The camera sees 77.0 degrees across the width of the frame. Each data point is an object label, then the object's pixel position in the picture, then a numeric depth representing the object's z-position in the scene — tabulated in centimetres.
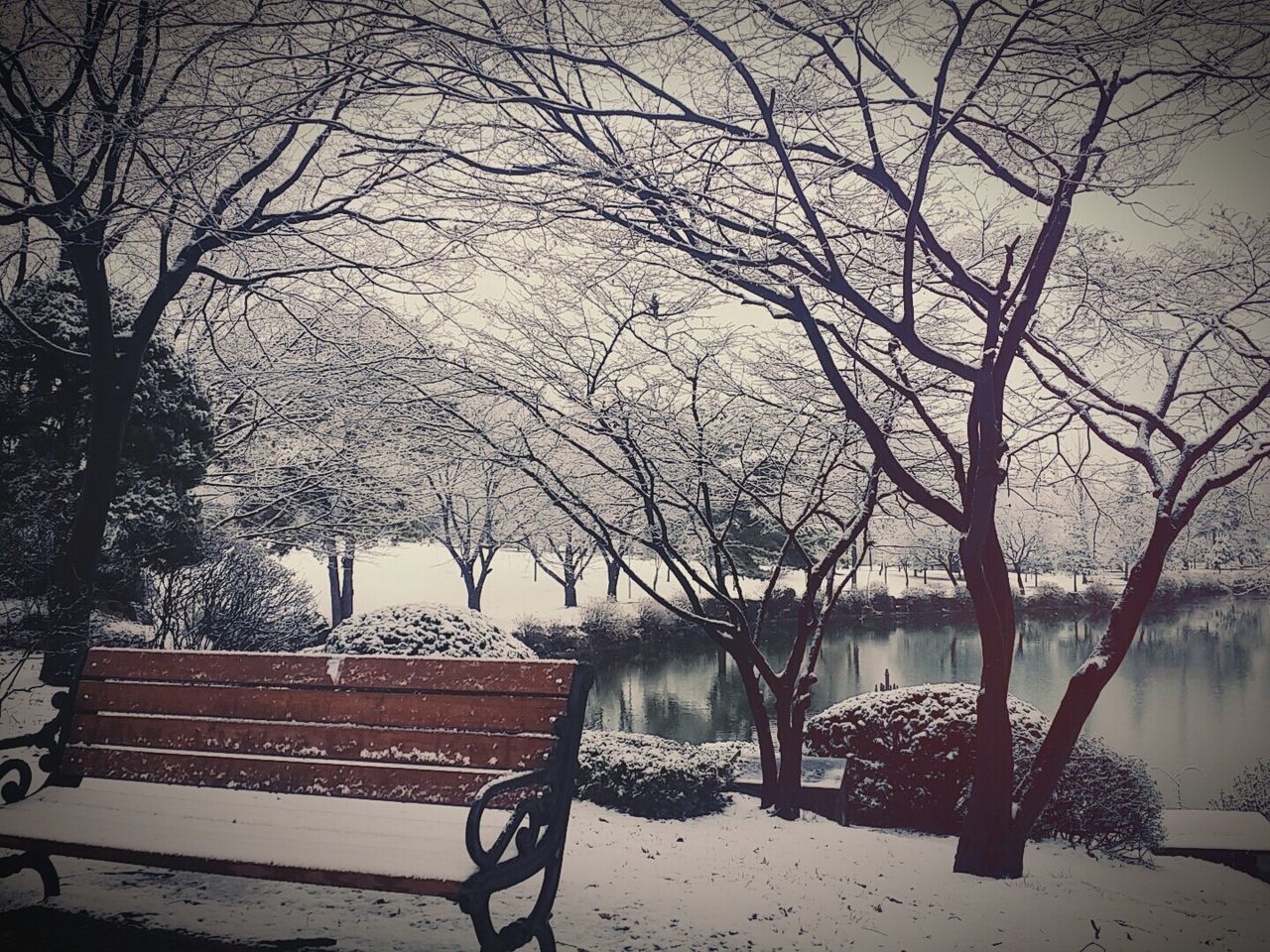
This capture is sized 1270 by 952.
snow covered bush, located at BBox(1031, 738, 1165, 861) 389
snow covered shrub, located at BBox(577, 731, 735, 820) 491
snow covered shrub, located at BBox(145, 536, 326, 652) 660
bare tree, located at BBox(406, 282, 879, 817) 481
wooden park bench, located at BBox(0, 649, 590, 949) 241
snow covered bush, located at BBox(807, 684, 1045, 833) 486
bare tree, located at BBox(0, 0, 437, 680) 382
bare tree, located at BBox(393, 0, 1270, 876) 318
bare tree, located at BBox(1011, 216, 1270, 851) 342
